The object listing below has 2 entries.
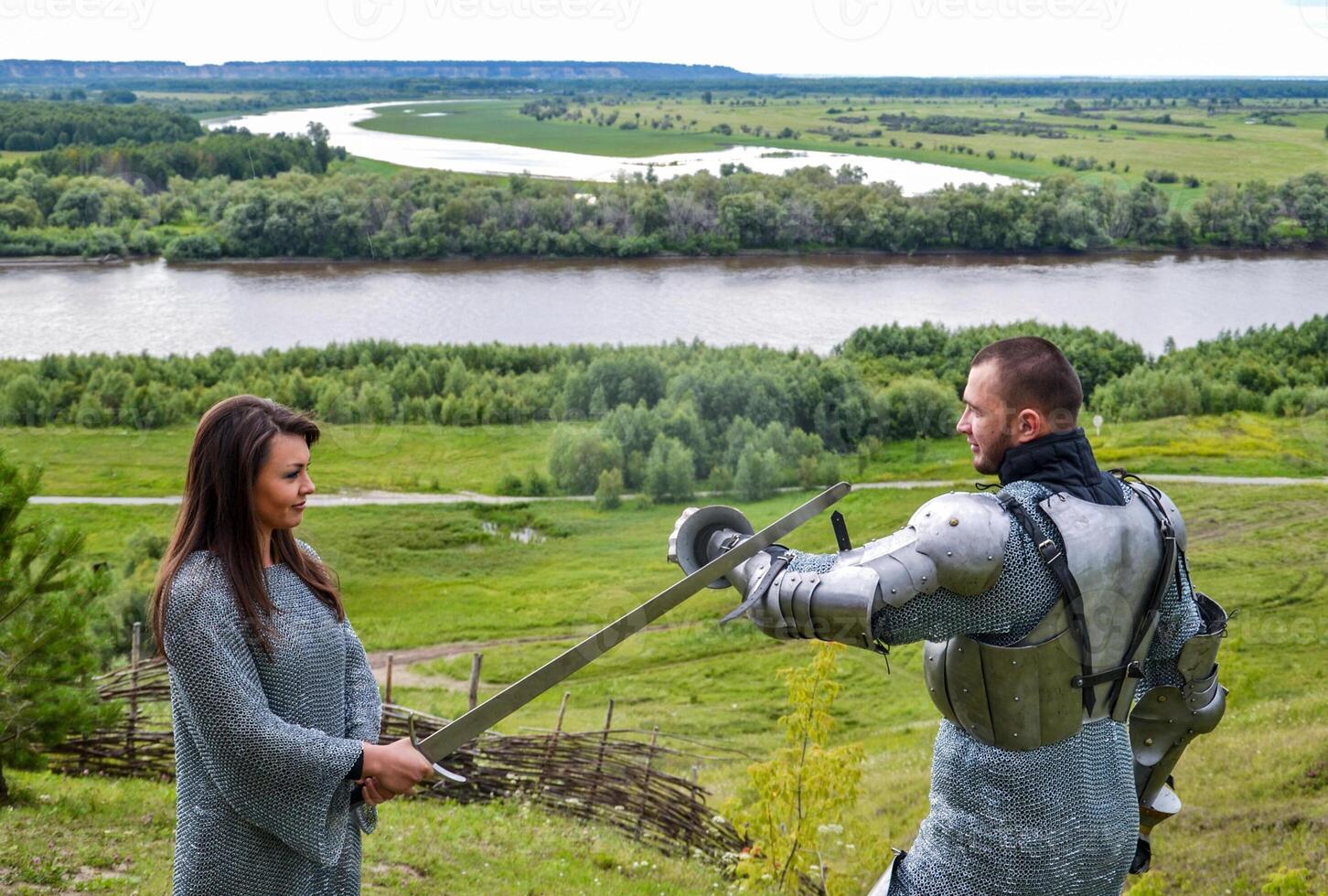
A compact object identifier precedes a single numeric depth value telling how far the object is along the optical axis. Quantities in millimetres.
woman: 3318
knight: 3389
